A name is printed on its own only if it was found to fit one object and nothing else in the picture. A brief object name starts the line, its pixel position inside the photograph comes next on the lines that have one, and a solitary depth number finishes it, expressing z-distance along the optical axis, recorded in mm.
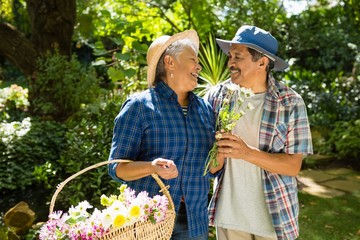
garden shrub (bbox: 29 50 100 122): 6102
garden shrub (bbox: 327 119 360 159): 6456
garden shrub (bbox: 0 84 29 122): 6672
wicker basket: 1516
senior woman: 1886
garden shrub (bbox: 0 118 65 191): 4723
